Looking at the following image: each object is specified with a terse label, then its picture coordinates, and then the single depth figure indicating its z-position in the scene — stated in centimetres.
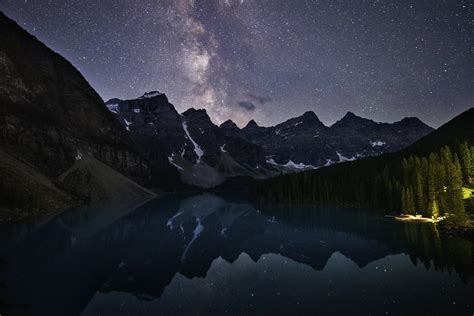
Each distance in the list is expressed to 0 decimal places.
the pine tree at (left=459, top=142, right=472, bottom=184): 8600
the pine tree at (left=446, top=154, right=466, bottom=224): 5566
